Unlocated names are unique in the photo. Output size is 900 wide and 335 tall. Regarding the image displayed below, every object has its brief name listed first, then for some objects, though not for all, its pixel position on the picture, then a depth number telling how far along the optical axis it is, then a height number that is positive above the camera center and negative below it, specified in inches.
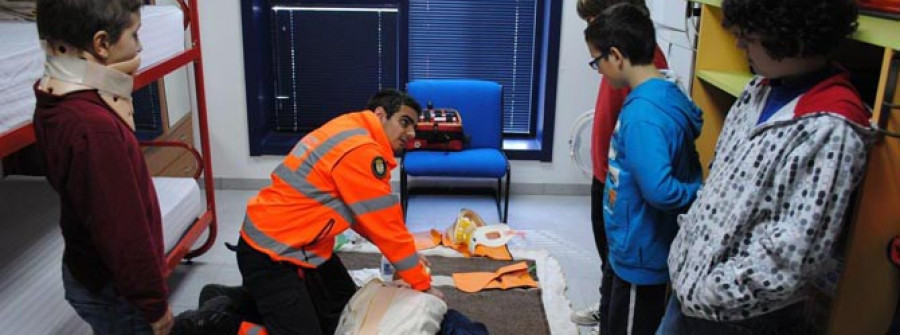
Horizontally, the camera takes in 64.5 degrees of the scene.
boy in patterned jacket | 48.1 -11.0
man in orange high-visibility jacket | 79.6 -22.9
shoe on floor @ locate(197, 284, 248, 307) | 96.0 -39.1
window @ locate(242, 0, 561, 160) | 170.2 -11.0
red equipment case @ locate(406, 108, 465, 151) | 152.3 -25.9
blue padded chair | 160.6 -20.8
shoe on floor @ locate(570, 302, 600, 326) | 112.5 -47.1
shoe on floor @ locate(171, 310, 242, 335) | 90.2 -39.8
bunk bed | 74.5 -10.3
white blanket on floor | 113.0 -46.7
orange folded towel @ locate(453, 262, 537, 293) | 123.9 -46.6
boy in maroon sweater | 55.9 -11.3
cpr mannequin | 83.7 -35.7
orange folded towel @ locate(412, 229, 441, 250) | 141.2 -45.6
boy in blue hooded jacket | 68.0 -14.0
